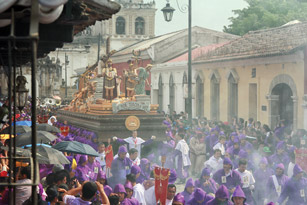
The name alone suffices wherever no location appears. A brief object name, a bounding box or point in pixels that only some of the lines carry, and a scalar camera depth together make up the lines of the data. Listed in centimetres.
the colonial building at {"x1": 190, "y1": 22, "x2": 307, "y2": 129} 2161
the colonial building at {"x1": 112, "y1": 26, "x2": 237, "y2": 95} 4241
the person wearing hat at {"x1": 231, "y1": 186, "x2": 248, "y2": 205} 891
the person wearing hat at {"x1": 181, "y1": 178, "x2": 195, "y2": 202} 985
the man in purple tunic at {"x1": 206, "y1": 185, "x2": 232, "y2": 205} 895
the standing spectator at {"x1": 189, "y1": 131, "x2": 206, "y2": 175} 1681
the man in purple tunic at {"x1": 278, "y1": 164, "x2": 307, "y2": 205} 1103
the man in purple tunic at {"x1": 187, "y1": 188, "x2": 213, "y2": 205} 914
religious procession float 1970
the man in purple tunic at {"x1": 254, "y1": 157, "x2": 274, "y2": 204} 1195
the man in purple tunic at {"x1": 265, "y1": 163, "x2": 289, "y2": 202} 1141
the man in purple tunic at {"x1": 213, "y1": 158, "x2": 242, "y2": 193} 1123
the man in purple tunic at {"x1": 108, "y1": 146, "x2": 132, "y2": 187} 1238
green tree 4738
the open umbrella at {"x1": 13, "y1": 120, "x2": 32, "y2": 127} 1483
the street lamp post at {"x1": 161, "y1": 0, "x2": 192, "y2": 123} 2188
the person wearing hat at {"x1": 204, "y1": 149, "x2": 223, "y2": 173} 1352
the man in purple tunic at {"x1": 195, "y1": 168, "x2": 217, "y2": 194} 1070
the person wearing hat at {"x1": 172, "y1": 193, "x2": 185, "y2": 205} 809
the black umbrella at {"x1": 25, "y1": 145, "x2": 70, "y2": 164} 897
